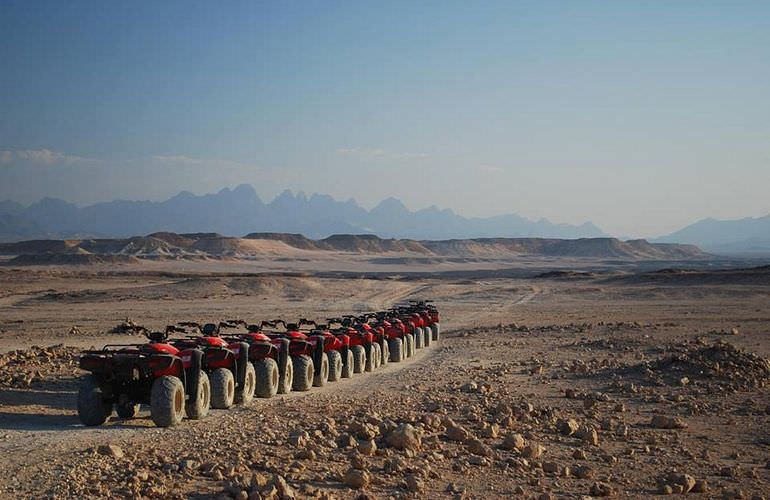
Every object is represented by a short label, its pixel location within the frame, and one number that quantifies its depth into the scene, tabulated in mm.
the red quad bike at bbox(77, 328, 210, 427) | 9922
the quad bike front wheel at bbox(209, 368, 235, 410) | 11594
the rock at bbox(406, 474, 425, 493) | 7570
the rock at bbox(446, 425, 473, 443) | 9570
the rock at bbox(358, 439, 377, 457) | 8586
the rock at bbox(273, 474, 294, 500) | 6871
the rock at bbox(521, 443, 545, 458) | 9164
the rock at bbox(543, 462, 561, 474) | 8602
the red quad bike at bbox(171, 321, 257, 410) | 11617
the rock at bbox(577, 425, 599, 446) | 10164
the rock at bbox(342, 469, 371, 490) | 7465
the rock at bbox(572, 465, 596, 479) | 8562
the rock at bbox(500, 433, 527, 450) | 9406
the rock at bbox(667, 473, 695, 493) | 8273
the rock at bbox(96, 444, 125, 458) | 7914
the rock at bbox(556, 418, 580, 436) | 10585
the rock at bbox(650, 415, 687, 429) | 11531
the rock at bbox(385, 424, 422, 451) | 8836
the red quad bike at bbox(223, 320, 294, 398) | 13352
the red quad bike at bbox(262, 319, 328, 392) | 14820
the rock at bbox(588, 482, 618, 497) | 8023
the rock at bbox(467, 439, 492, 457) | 9039
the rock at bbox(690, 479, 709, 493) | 8305
